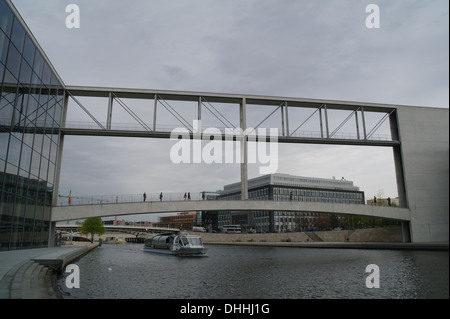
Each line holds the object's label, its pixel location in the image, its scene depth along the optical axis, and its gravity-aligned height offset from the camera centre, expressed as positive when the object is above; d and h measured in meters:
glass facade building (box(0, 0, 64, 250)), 23.33 +7.65
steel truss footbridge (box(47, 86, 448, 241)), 36.03 +10.66
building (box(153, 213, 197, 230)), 178.70 +2.62
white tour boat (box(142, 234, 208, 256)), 40.38 -2.61
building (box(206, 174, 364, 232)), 124.50 +12.42
